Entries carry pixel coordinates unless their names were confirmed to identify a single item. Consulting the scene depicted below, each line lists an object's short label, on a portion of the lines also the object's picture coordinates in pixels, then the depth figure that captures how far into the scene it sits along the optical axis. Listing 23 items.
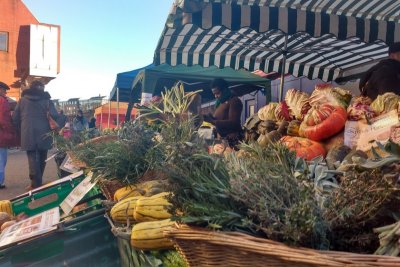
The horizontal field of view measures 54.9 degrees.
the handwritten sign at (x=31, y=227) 2.25
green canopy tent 7.44
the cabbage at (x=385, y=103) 2.31
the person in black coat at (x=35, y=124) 6.88
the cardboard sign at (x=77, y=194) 2.95
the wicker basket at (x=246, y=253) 0.97
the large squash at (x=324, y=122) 2.29
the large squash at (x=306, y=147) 2.15
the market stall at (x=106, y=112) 20.14
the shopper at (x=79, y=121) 12.48
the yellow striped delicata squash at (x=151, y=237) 1.84
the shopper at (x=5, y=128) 7.32
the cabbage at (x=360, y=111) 2.22
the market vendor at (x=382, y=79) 3.95
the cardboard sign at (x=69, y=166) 4.12
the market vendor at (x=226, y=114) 5.43
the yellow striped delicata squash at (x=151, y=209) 2.03
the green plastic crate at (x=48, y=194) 3.64
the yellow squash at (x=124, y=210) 2.23
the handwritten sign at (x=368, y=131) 1.92
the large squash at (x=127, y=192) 2.46
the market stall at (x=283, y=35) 4.04
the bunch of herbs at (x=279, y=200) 1.08
